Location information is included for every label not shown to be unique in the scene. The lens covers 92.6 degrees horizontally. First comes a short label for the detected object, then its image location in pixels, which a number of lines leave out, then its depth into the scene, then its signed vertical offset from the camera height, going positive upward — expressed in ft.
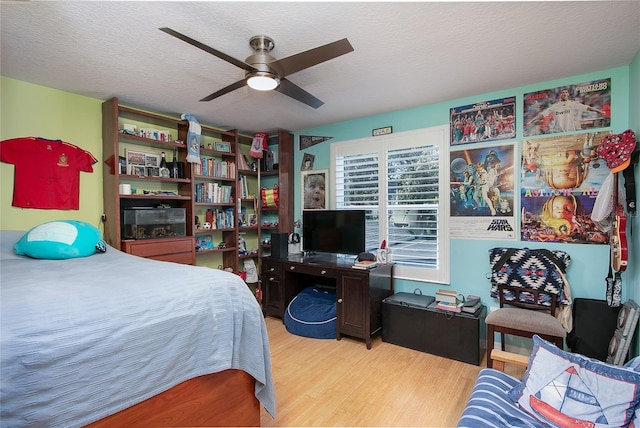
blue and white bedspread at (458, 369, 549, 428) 4.62 -3.20
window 10.80 +0.64
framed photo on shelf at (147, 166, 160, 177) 11.19 +1.51
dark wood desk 10.19 -2.83
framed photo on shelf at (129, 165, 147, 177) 10.70 +1.49
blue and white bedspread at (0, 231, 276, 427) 3.30 -1.64
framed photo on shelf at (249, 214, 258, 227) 14.75 -0.37
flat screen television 11.53 -0.80
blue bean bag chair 10.90 -3.85
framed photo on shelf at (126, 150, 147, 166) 10.81 +1.97
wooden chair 7.43 -2.83
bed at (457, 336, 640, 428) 4.44 -2.93
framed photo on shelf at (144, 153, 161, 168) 11.32 +1.96
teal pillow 7.50 -0.73
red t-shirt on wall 8.71 +1.28
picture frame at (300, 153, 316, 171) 14.10 +2.31
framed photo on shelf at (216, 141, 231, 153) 13.20 +2.84
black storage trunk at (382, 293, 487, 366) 8.97 -3.72
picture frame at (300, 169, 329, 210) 13.56 +1.01
